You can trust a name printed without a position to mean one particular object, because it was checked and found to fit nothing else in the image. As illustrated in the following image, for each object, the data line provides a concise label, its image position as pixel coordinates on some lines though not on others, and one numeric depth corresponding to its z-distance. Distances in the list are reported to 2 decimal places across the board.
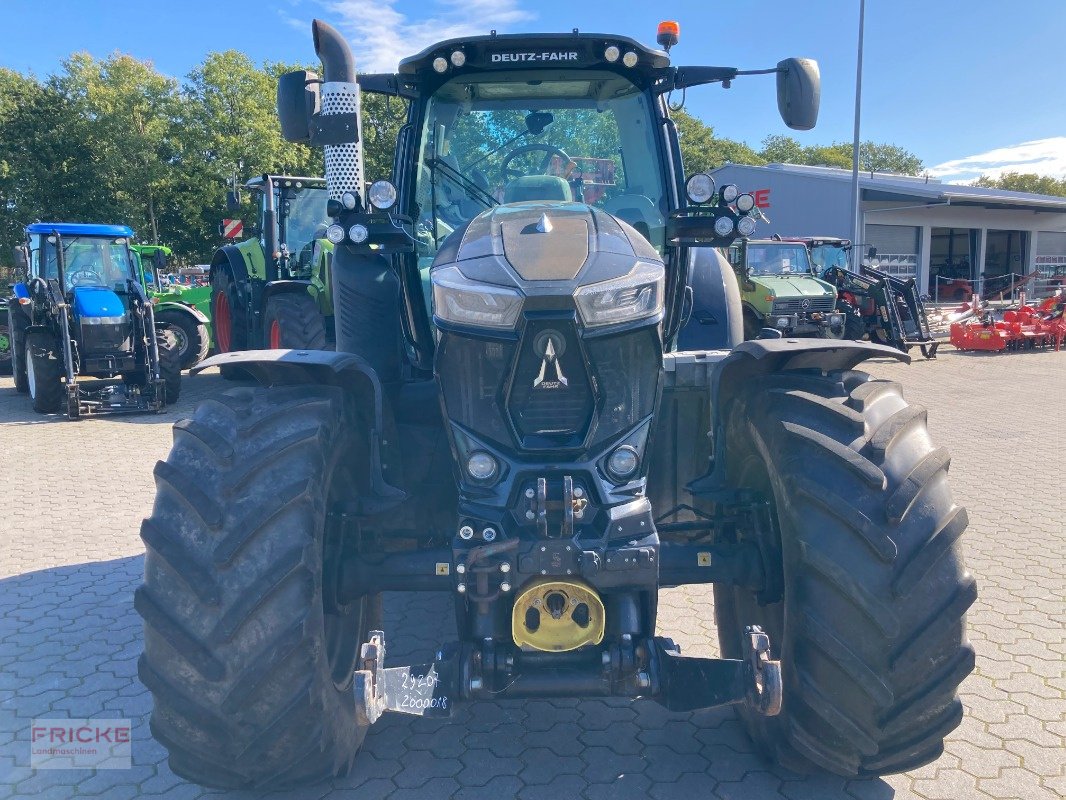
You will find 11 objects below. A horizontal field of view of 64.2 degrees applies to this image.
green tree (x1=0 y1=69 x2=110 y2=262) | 30.78
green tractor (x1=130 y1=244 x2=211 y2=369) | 14.15
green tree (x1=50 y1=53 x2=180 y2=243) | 29.75
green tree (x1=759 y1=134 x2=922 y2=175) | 69.50
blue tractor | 11.24
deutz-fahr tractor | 2.57
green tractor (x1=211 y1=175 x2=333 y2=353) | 10.30
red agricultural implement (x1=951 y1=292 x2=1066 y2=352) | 18.19
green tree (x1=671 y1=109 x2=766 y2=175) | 41.48
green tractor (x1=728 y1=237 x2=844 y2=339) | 15.88
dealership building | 30.40
